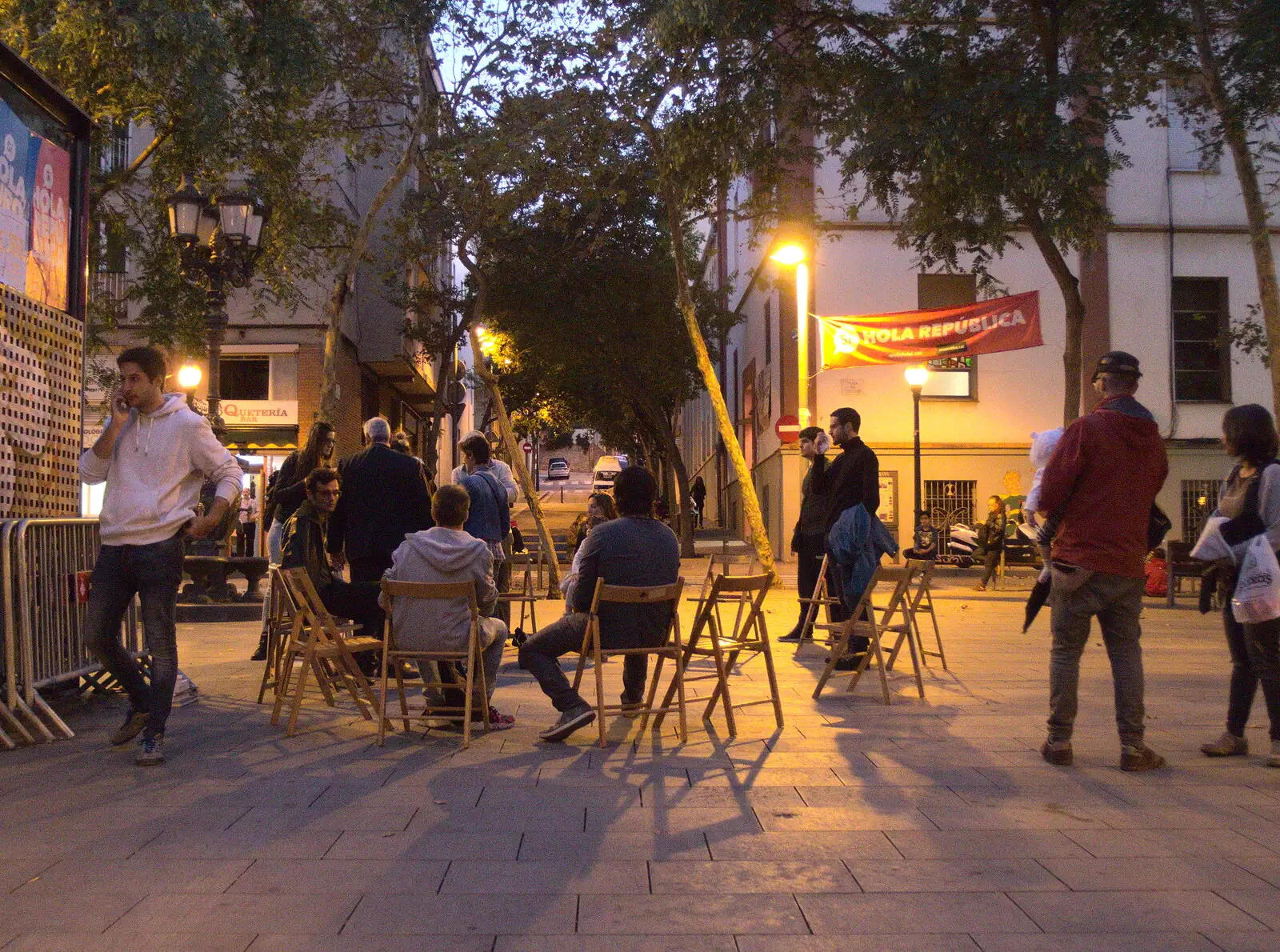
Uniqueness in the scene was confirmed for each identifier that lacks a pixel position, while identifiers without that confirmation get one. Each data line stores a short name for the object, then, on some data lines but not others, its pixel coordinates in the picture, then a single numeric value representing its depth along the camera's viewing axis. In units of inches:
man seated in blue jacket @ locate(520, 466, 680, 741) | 263.3
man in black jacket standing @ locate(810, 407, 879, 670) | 381.1
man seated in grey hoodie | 260.1
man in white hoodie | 239.3
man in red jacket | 232.5
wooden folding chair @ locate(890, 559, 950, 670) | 341.7
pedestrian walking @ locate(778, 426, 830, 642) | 415.2
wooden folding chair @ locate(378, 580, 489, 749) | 247.3
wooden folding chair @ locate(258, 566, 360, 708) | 290.4
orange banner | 689.6
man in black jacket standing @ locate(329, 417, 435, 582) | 313.7
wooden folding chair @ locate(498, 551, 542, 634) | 395.9
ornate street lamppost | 516.1
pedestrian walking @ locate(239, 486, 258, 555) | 976.9
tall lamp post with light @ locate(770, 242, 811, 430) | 717.9
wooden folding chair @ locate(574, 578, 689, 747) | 250.4
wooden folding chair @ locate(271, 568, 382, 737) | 265.4
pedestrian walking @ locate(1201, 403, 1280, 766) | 238.7
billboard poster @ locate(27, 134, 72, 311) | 305.6
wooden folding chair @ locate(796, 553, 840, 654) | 367.3
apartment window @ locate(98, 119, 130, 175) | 637.3
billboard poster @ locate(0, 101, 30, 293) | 290.5
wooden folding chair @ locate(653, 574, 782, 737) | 270.4
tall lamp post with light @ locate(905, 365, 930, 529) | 834.2
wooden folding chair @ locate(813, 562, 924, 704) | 318.0
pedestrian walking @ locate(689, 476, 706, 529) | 1614.2
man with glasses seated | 332.8
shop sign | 1040.2
